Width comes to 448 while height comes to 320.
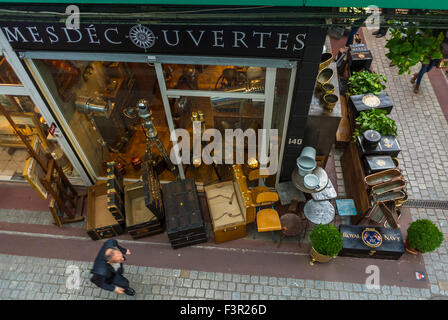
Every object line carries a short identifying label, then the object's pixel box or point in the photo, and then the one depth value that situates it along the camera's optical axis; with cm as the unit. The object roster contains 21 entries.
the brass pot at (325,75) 742
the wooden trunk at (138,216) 703
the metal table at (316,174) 671
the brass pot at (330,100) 677
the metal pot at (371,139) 708
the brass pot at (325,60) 716
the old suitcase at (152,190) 663
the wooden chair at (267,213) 678
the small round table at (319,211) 695
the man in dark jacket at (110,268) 571
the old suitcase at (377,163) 691
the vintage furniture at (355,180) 706
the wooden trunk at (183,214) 670
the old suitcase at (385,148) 715
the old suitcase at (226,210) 688
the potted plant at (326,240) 612
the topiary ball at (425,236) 627
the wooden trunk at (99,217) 718
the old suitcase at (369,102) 802
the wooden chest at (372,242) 663
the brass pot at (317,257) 648
